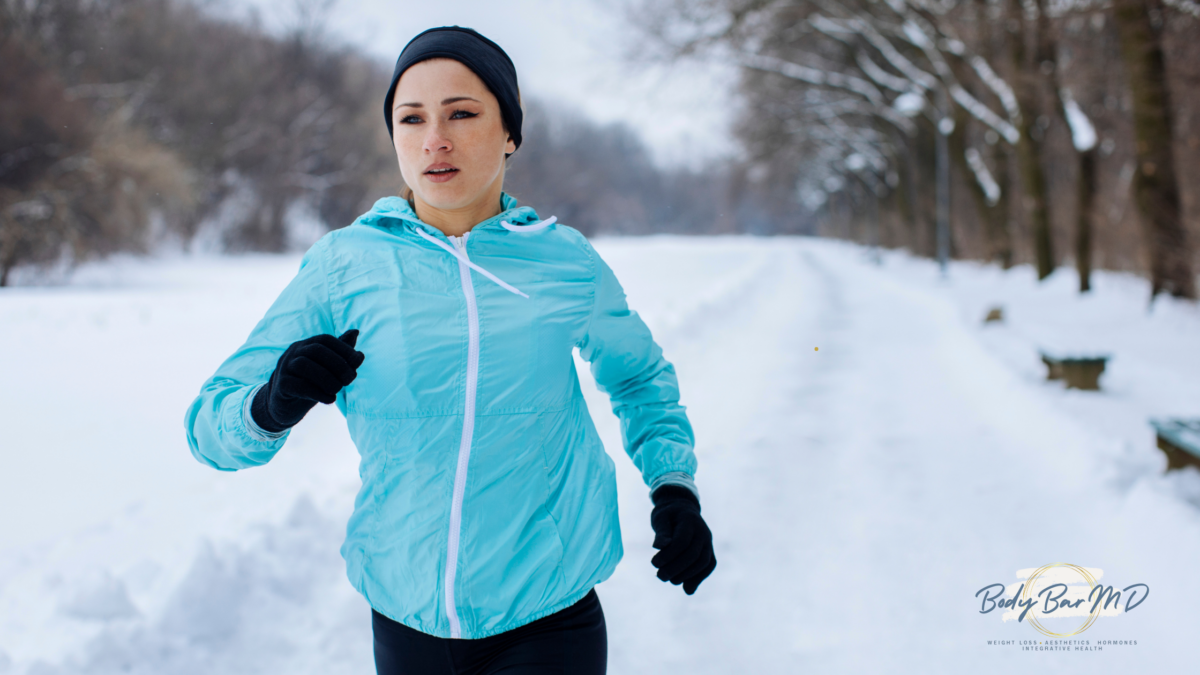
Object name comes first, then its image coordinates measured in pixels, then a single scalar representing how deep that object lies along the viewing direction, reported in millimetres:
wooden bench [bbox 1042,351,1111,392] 6500
